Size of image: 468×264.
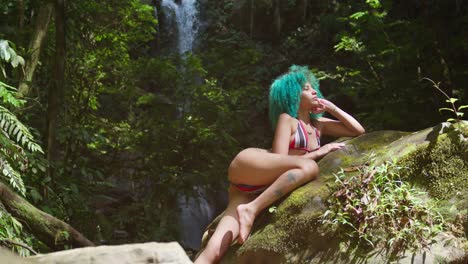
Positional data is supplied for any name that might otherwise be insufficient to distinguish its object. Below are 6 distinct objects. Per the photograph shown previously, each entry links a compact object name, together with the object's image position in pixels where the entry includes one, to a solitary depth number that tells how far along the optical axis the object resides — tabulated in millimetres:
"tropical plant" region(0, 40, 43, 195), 3766
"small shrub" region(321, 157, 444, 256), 2928
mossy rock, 2959
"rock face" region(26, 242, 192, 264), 1715
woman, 3525
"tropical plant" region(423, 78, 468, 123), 3238
